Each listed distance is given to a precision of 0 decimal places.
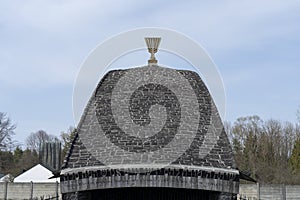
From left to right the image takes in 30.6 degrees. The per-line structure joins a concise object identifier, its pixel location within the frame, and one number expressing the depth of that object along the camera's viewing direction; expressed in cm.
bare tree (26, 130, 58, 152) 6969
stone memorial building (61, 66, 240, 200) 1561
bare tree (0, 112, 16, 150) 4788
